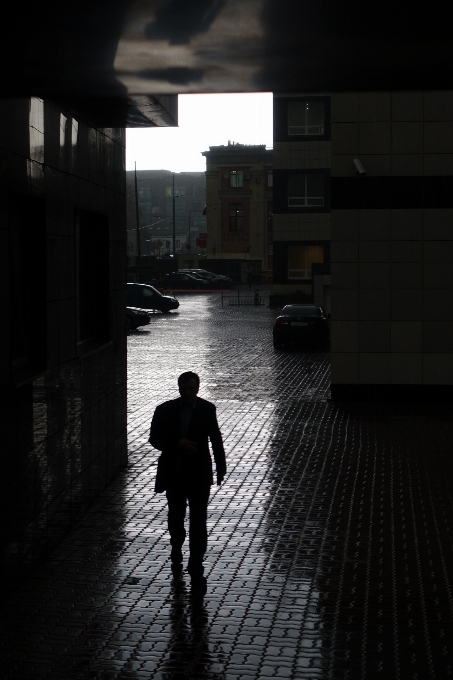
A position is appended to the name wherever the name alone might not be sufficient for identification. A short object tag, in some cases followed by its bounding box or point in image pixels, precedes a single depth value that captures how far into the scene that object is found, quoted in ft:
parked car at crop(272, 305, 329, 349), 100.32
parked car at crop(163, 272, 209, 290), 248.95
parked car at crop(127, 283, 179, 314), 162.91
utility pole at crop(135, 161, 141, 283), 261.85
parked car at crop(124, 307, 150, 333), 128.06
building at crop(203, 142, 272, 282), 310.24
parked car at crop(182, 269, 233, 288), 259.39
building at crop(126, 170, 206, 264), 493.36
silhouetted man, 26.66
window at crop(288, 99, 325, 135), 182.60
